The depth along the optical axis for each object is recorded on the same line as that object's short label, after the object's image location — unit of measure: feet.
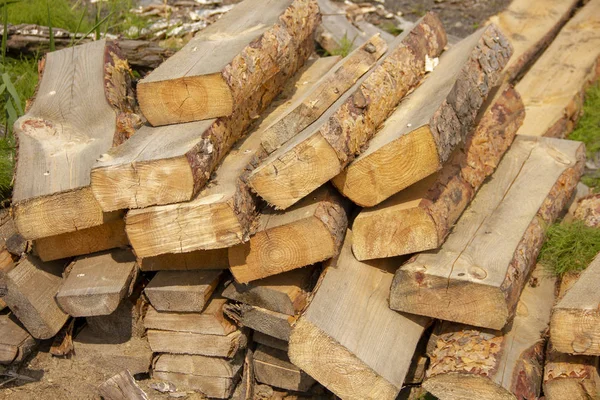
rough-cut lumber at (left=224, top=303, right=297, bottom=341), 11.18
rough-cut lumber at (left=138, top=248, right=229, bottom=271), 11.55
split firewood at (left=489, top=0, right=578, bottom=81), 17.99
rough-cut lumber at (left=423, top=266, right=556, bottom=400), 9.87
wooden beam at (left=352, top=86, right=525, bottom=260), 10.48
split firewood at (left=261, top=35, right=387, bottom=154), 11.22
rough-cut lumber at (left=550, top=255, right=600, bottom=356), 9.45
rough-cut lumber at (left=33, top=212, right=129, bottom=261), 11.82
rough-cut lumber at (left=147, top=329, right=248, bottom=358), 12.01
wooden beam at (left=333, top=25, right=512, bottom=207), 10.11
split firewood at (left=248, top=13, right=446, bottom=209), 10.03
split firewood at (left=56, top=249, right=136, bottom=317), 11.21
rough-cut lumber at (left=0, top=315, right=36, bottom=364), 11.85
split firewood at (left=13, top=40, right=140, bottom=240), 10.71
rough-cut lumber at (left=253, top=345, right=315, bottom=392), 12.29
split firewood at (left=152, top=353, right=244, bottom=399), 12.36
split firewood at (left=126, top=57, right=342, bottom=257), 9.95
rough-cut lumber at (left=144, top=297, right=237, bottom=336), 11.87
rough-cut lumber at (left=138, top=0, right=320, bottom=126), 10.82
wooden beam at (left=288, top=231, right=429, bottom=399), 10.01
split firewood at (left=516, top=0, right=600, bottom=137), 15.92
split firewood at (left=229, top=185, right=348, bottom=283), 10.39
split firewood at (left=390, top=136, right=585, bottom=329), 10.07
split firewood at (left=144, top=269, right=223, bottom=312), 11.52
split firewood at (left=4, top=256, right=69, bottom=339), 11.82
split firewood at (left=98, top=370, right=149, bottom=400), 11.54
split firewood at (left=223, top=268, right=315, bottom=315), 11.05
